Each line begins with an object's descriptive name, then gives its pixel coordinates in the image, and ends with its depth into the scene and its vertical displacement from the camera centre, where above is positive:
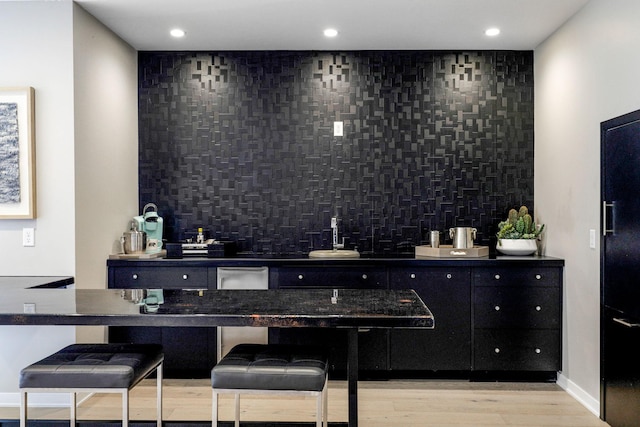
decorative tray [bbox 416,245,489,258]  4.04 -0.31
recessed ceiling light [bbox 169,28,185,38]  4.04 +1.37
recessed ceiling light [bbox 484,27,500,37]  4.00 +1.35
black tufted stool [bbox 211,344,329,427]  2.09 -0.65
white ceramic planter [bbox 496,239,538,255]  4.14 -0.28
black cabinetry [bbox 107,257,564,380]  3.93 -0.73
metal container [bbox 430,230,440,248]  4.19 -0.22
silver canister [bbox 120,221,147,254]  4.10 -0.22
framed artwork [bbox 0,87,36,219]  3.41 +0.36
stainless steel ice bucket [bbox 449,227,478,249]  4.10 -0.21
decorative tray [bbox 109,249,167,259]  3.96 -0.32
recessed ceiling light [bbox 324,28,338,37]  4.04 +1.36
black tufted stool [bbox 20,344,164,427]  2.14 -0.65
